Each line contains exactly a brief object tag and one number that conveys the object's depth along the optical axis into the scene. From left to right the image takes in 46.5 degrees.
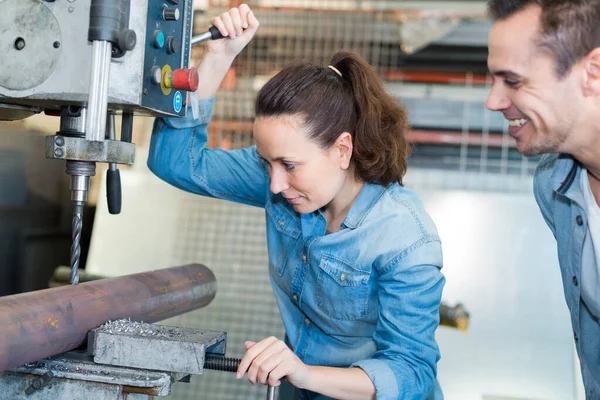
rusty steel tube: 0.90
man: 1.06
